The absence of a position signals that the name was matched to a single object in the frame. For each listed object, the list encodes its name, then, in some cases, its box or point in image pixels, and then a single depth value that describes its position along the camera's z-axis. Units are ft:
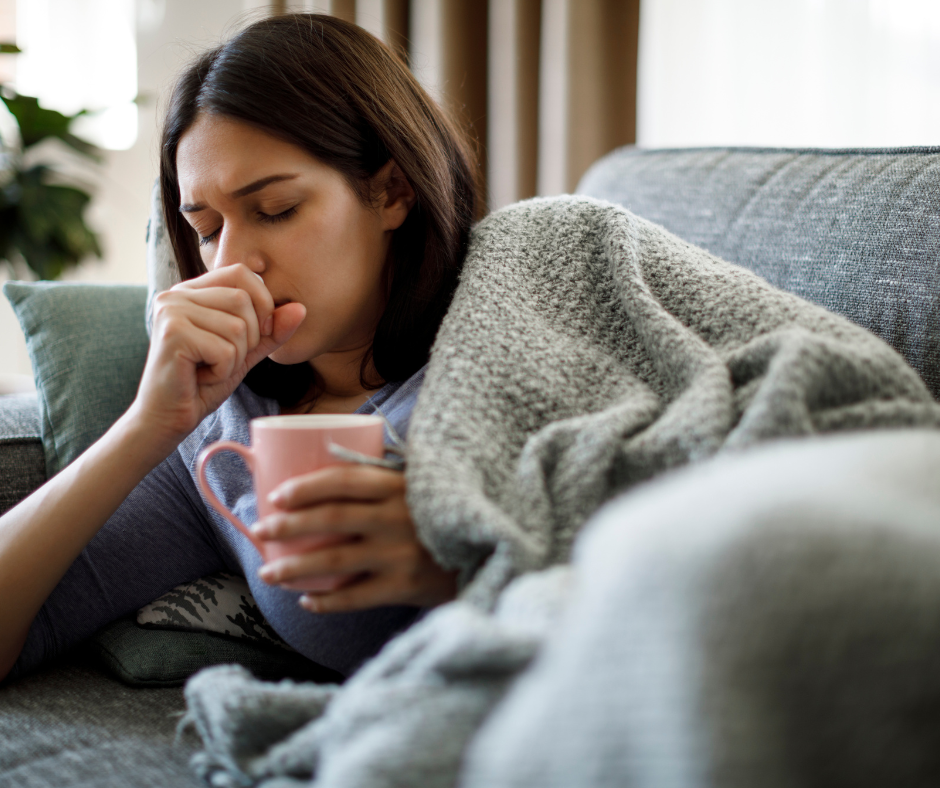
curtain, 5.64
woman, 2.25
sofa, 1.95
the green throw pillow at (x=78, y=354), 3.13
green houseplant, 8.22
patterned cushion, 2.57
